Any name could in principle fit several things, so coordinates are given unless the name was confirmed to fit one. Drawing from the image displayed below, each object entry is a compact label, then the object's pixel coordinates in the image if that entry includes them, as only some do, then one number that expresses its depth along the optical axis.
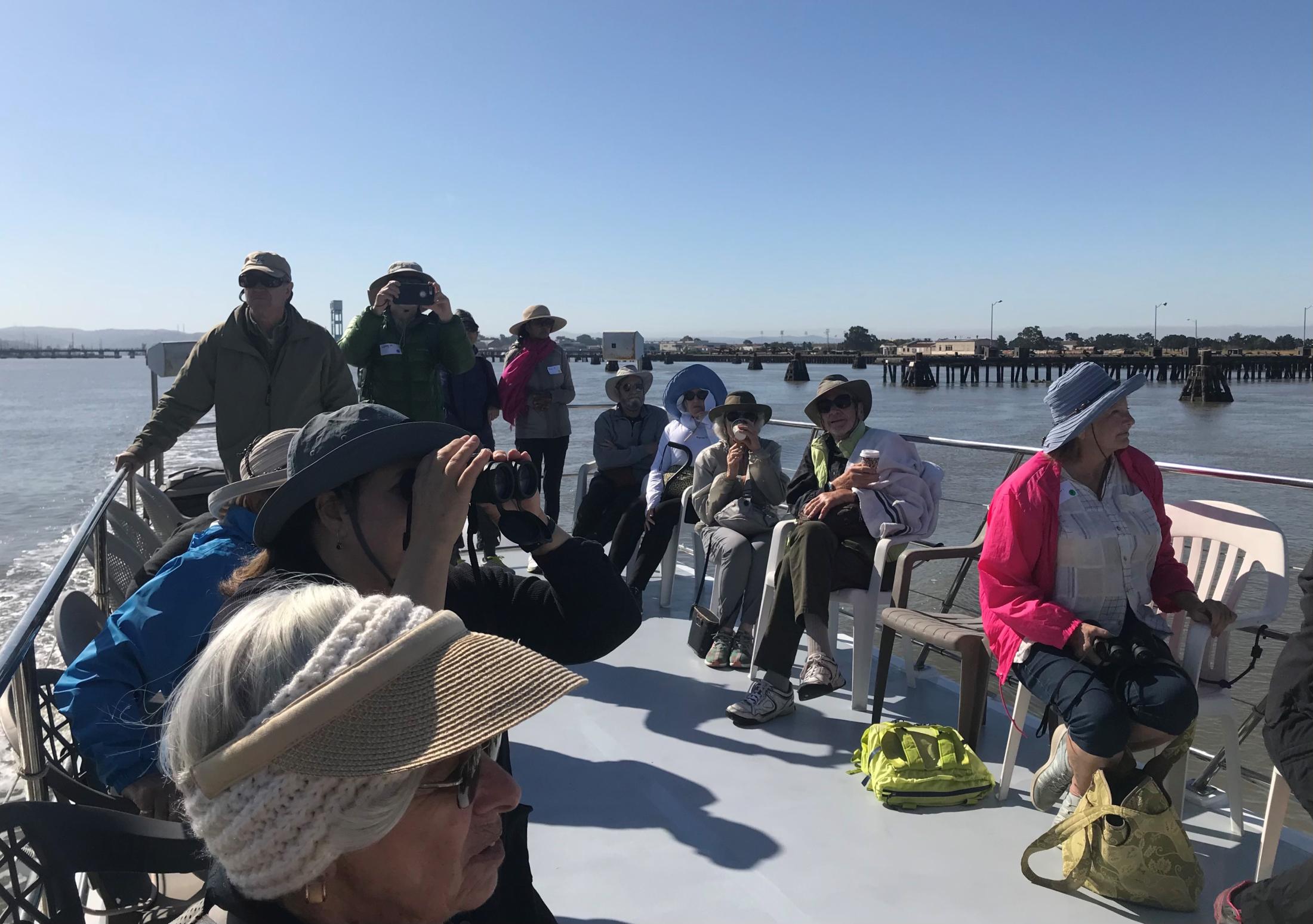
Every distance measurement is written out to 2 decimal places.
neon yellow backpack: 2.59
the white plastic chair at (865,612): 3.34
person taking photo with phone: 4.31
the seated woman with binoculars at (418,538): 1.40
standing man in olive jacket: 3.56
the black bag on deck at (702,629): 3.89
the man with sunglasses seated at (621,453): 4.87
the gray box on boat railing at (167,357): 4.56
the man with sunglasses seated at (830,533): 3.25
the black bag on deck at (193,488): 4.27
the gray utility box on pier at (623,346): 6.11
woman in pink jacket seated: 2.36
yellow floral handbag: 2.08
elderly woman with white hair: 0.74
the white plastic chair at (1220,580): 2.42
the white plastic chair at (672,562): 4.58
